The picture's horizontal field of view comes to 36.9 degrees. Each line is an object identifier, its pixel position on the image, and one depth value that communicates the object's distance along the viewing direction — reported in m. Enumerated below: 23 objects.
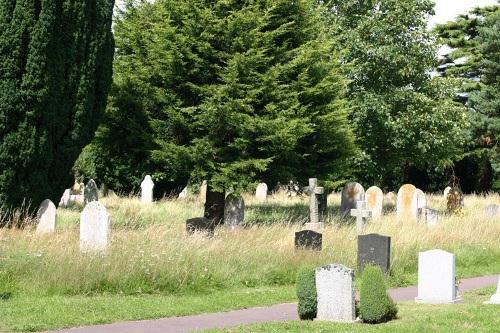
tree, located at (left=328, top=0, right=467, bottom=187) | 33.34
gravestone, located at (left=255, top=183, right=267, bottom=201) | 41.18
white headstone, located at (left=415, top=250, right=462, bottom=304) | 13.31
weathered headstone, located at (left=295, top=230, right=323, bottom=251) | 16.66
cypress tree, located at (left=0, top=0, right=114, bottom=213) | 18.12
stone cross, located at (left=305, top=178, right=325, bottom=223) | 22.78
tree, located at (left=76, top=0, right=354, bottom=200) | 21.94
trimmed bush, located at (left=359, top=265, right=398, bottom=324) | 10.91
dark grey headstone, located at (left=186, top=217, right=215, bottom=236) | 17.20
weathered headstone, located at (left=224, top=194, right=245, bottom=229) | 21.73
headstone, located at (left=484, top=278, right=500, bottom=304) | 12.86
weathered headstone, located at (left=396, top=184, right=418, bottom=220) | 28.02
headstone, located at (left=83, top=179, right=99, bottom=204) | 28.67
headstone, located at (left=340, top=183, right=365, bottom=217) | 27.45
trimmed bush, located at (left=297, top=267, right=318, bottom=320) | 11.15
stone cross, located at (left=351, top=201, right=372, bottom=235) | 20.70
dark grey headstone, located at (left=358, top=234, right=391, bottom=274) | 15.78
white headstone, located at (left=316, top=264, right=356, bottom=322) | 11.04
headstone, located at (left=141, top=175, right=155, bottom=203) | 36.78
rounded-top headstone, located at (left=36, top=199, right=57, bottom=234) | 18.06
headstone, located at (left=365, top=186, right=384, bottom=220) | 27.94
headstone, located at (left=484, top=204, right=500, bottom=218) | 27.92
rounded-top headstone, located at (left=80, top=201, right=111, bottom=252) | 15.57
